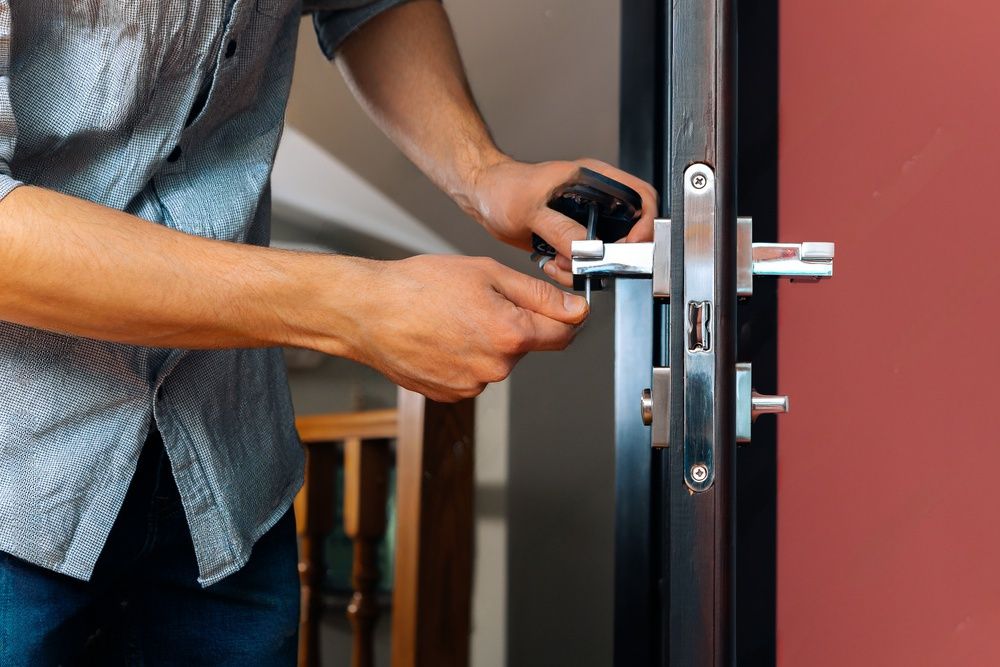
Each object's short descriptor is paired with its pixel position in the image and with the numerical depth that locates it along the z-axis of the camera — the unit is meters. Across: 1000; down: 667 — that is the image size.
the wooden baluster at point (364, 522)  1.69
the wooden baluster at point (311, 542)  1.79
